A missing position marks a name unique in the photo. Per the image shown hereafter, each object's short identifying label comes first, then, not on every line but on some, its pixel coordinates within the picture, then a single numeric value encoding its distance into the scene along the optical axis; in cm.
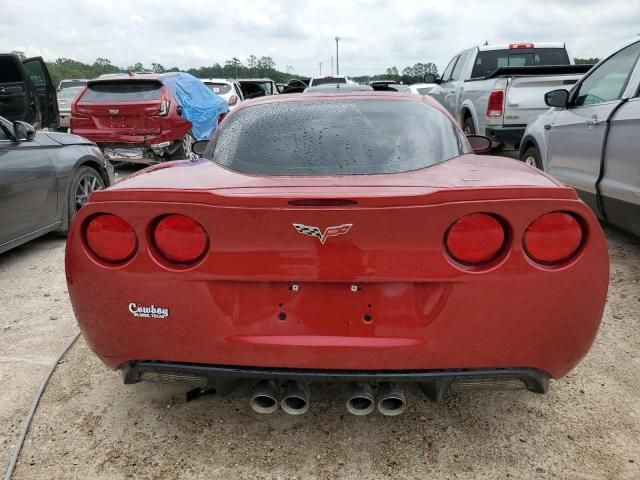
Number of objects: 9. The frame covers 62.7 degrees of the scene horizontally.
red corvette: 181
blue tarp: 899
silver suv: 391
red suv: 835
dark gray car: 437
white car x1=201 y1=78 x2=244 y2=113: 1279
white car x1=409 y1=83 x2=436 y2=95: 1582
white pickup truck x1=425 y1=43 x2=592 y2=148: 728
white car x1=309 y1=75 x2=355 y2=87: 2077
